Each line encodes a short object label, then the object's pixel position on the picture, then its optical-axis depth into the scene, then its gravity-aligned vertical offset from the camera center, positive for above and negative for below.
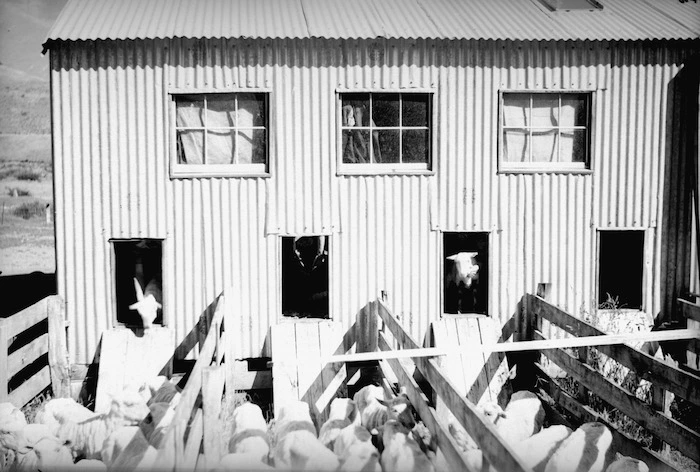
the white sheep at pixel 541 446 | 6.78 -2.68
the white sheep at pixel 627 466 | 6.39 -2.70
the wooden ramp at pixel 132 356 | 9.58 -2.26
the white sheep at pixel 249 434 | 6.66 -2.55
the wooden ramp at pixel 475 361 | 10.01 -2.48
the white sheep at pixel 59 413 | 7.84 -2.62
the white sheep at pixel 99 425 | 7.52 -2.66
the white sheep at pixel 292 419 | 7.26 -2.59
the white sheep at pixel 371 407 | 7.50 -2.51
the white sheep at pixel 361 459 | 6.10 -2.52
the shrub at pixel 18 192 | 29.58 +1.23
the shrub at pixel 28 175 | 31.52 +2.21
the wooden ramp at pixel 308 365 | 9.31 -2.37
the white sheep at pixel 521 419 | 7.66 -2.80
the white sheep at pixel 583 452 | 6.62 -2.69
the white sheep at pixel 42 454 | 6.65 -2.68
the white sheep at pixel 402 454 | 6.06 -2.47
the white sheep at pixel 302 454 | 6.29 -2.56
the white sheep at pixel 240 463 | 6.05 -2.52
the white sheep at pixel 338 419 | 7.18 -2.61
